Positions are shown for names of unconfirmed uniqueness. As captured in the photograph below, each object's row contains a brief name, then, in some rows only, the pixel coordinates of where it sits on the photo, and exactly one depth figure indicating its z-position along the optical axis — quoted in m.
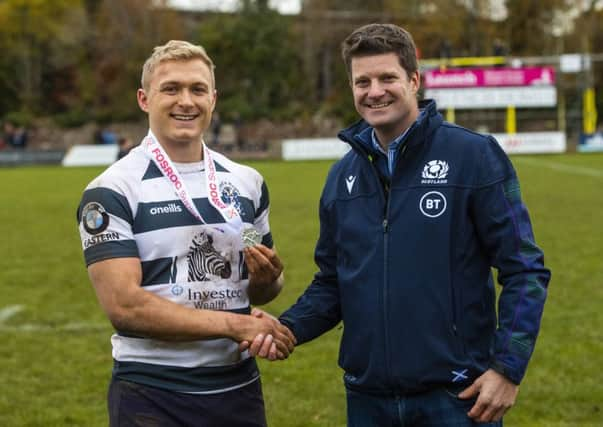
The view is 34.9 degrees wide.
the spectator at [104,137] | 48.56
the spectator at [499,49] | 38.66
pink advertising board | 37.19
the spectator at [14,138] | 42.78
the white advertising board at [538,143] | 38.56
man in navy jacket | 3.26
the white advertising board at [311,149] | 39.88
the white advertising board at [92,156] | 38.72
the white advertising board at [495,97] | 37.22
